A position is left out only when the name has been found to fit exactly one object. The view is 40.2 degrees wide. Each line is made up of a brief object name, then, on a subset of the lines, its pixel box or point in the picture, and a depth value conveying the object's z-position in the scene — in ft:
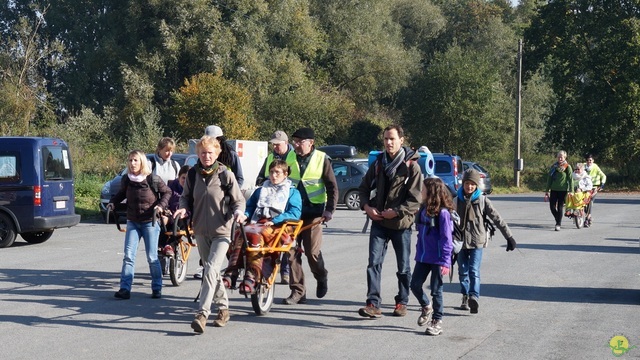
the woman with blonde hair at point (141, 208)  33.45
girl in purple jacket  27.63
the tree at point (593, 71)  159.63
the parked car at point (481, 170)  112.12
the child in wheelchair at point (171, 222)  36.01
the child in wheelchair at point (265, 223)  28.66
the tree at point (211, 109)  139.44
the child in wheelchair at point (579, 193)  69.00
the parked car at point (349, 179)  90.63
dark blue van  52.85
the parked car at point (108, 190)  70.44
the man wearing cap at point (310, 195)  32.04
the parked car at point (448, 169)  84.69
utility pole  144.66
